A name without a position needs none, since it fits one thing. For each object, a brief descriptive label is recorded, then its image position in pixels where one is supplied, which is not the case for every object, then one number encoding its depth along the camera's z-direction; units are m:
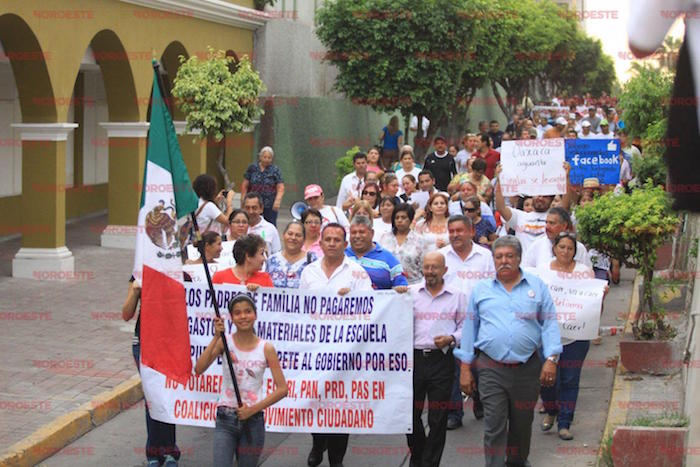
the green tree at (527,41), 36.72
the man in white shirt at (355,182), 15.63
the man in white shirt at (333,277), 8.27
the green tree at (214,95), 18.52
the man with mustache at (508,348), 7.36
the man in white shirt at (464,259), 8.98
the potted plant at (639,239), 10.71
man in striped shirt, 8.73
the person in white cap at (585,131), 23.80
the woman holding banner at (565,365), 9.27
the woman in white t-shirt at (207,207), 12.16
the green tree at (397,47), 24.41
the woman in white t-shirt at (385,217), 11.21
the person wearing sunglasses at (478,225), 11.82
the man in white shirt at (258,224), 11.23
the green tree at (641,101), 14.84
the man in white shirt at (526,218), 11.77
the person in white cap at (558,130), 18.83
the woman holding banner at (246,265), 8.18
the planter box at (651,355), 10.66
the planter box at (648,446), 7.45
